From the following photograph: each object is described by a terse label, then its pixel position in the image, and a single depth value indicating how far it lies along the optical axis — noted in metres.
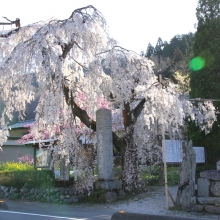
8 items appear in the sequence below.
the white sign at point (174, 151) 15.91
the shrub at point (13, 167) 20.56
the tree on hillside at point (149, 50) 59.04
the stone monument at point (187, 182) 10.73
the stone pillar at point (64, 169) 15.85
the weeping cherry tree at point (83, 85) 12.33
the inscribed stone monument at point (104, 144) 13.53
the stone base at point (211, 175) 10.34
